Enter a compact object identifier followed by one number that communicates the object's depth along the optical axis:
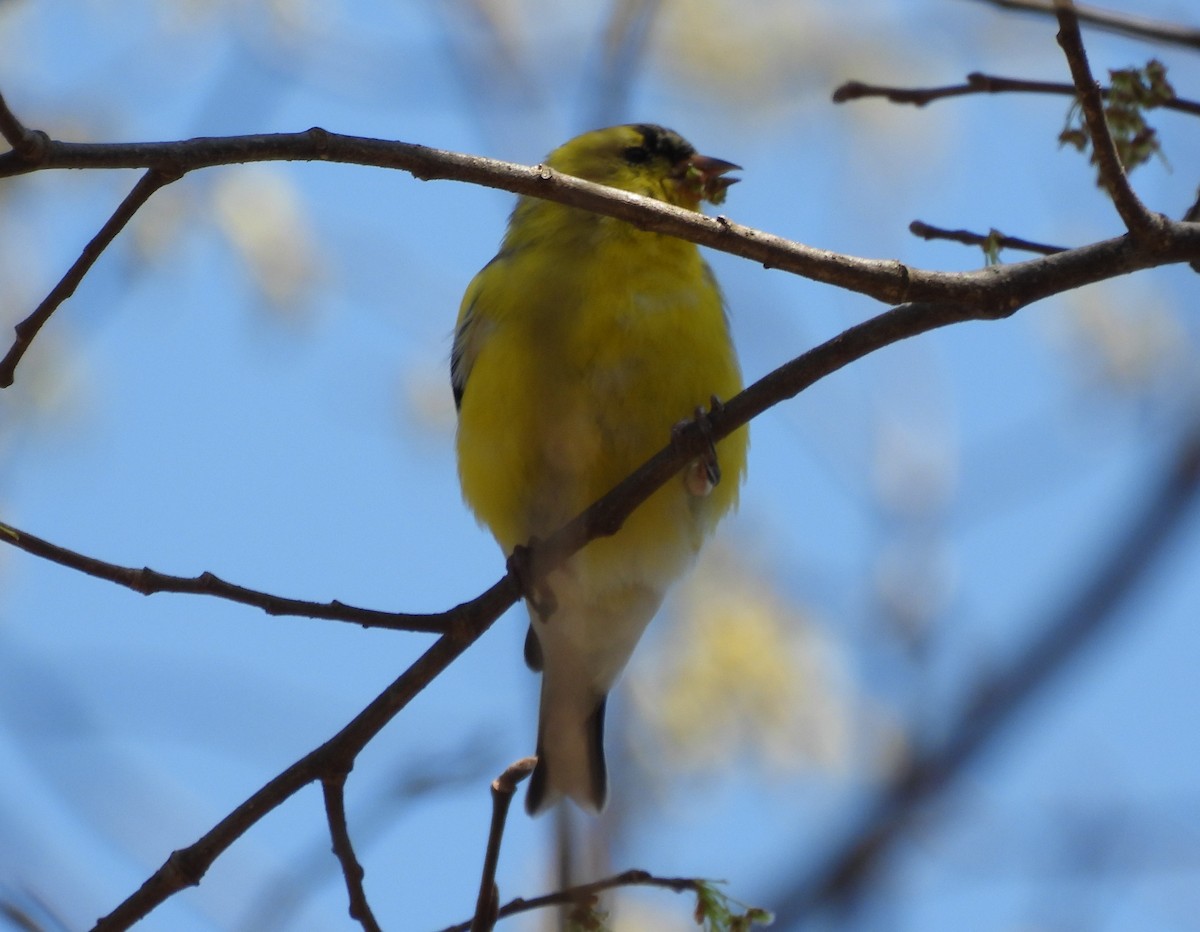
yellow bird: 7.15
